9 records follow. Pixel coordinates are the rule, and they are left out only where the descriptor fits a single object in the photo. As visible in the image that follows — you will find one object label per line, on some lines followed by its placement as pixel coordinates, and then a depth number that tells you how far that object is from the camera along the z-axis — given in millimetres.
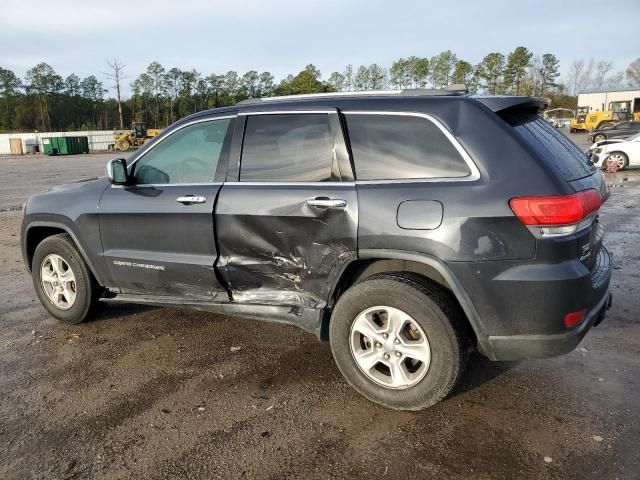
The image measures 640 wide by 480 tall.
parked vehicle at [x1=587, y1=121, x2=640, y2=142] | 25922
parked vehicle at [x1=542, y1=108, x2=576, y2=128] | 56888
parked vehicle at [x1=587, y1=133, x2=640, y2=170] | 17047
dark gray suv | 2797
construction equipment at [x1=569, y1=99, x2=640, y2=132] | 41562
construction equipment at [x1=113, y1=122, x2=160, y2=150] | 48000
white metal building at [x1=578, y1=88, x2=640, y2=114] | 56056
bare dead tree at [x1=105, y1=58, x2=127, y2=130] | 73288
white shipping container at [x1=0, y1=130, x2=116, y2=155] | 51438
